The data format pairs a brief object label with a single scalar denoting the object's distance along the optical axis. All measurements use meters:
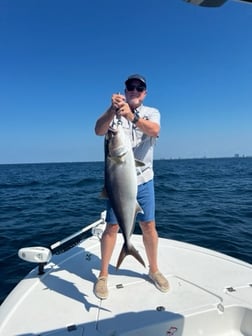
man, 2.96
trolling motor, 3.32
